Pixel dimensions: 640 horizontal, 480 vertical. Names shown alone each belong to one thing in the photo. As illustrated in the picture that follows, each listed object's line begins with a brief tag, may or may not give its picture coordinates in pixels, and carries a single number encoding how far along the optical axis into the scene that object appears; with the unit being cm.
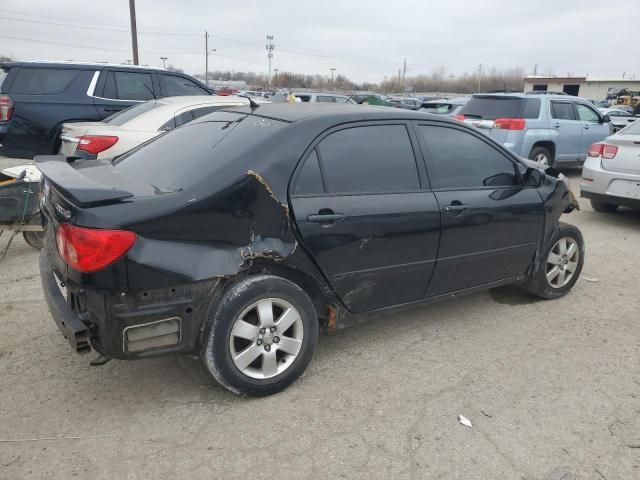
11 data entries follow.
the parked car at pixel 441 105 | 1430
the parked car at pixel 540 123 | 968
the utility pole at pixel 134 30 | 2383
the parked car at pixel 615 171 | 671
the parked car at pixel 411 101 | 2728
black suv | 744
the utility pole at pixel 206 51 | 6826
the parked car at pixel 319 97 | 1854
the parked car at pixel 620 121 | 1758
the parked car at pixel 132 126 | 570
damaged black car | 255
